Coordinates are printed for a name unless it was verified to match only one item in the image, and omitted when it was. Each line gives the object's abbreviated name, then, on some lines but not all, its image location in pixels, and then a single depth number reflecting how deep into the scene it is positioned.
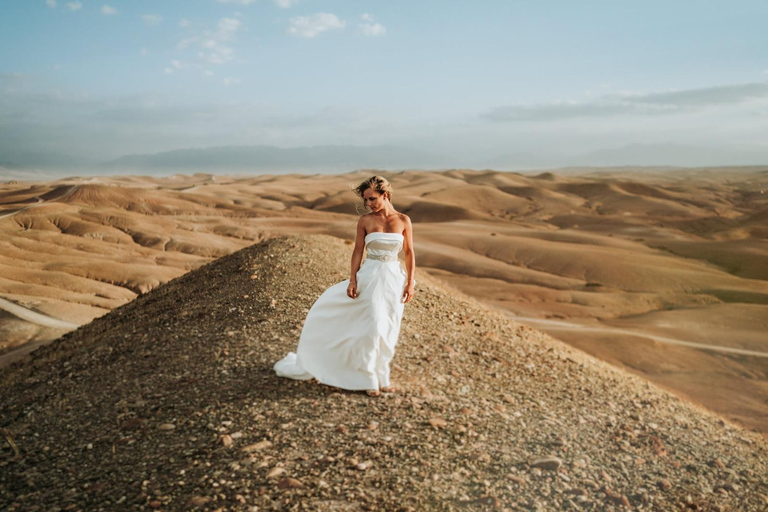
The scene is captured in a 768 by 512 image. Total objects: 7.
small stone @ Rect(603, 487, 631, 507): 5.04
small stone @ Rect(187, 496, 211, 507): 4.17
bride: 5.51
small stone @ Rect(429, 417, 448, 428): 5.56
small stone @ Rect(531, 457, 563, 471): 5.23
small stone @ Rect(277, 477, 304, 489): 4.40
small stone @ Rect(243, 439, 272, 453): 4.84
